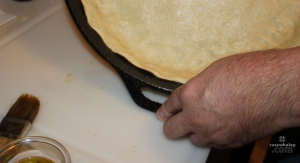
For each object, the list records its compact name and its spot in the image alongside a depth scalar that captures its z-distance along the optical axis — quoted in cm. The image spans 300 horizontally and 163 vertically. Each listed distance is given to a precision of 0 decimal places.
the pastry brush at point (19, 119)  62
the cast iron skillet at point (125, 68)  65
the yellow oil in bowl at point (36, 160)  58
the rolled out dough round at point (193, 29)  78
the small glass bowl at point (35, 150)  57
